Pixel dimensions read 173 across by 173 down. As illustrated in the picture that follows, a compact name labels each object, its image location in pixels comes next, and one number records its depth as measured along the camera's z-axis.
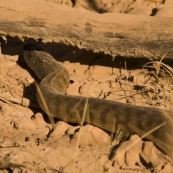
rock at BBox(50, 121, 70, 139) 8.71
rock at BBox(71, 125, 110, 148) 8.23
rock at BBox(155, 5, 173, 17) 11.73
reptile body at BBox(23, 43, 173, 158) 7.97
